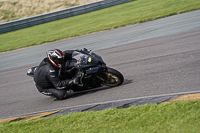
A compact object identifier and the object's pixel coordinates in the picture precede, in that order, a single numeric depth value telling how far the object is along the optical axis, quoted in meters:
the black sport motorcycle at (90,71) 14.43
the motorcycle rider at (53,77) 14.72
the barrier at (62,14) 53.50
